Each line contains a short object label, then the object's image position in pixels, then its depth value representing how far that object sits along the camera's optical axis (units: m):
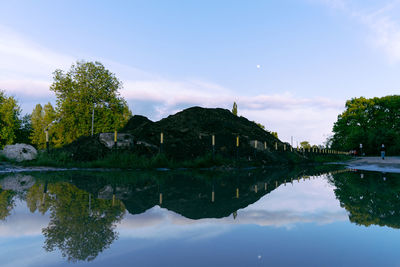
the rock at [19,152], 19.72
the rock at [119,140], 21.49
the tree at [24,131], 53.94
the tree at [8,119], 45.41
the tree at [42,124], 36.47
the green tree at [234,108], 82.37
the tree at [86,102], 36.38
